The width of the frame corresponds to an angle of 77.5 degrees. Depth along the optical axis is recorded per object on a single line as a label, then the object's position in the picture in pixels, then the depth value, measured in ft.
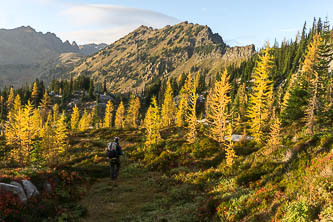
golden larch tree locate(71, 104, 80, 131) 231.09
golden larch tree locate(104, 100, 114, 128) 253.32
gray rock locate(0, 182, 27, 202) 30.48
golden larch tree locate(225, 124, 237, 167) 55.52
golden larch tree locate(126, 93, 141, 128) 237.86
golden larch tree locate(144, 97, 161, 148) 101.66
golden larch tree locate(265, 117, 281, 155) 53.98
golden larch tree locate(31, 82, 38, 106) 353.88
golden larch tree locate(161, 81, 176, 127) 180.65
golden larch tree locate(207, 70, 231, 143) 80.02
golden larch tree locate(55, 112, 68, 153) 98.42
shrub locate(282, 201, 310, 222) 18.59
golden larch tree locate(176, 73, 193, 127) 134.98
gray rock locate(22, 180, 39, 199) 33.86
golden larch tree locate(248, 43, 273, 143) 84.23
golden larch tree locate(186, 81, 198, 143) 97.73
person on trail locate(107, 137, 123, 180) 53.21
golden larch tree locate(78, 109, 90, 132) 242.04
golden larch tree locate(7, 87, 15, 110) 330.79
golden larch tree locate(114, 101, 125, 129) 241.26
